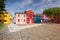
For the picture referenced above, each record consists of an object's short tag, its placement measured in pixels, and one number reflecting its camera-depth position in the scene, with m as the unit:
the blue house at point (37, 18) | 21.55
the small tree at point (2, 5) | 14.44
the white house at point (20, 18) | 20.65
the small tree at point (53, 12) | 22.25
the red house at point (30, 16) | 20.95
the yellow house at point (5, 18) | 19.09
